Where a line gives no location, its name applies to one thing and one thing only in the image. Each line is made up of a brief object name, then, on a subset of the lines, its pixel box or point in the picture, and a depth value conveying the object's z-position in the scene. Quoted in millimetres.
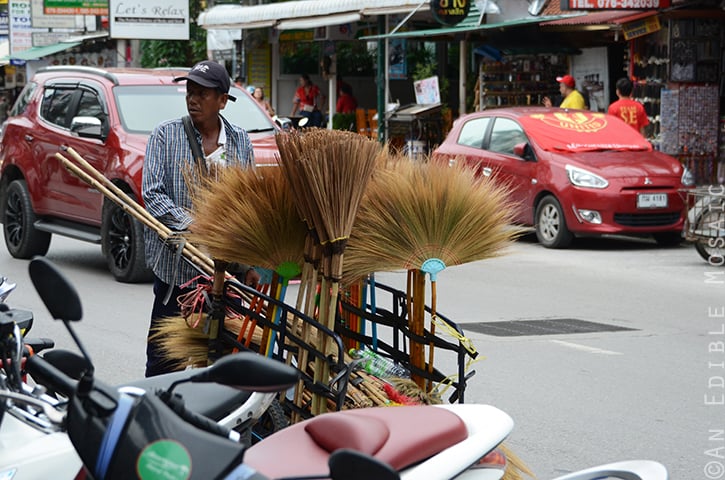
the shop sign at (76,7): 31984
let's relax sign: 27531
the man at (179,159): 4902
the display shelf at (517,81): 20453
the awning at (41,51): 36275
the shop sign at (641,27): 16688
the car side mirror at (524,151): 14078
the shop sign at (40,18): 33688
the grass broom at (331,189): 3939
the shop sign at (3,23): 47625
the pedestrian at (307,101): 25500
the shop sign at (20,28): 39812
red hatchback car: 13234
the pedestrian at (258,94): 24331
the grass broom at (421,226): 4199
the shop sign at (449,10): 18594
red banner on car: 14055
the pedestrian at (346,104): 24641
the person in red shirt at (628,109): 15492
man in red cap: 16922
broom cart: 4012
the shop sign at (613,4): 15828
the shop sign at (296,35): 26262
